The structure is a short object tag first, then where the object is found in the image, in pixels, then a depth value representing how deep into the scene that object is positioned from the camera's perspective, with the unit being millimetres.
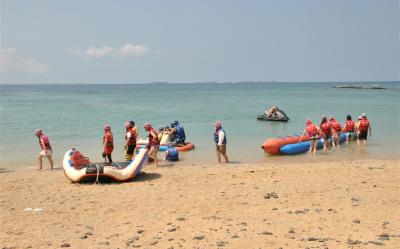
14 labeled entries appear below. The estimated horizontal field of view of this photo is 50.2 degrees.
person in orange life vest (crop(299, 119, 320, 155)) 13305
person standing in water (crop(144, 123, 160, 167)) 10820
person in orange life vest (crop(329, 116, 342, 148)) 14438
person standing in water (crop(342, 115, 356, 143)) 15602
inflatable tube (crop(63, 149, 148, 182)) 8859
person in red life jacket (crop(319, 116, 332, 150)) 13767
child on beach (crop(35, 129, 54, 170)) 10883
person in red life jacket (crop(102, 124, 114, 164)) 10266
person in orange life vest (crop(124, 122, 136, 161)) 10431
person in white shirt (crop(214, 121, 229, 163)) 11430
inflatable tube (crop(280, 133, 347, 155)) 13188
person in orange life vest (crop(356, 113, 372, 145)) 14695
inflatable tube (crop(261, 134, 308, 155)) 13141
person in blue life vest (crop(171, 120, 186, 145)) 14338
